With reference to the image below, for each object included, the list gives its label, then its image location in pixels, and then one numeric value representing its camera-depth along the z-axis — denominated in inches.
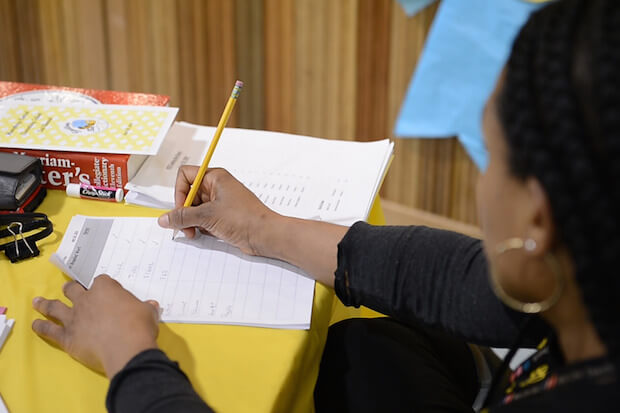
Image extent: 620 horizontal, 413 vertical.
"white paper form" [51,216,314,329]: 29.5
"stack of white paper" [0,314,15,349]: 27.9
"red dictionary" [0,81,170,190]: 39.7
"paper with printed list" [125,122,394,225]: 38.3
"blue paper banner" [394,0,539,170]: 69.5
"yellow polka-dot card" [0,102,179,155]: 40.3
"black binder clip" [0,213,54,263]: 33.2
